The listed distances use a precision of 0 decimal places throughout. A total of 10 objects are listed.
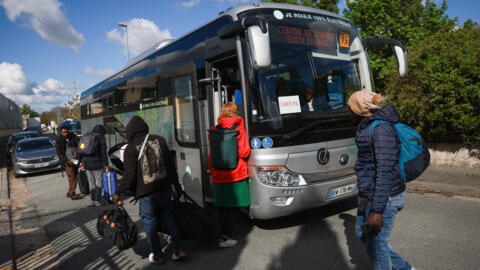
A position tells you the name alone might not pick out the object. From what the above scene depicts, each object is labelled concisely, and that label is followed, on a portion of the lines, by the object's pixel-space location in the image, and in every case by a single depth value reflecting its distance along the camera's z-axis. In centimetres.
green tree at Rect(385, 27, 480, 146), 809
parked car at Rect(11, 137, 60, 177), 1272
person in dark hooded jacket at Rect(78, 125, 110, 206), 691
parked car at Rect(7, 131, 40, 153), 1794
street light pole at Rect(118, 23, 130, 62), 2383
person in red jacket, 421
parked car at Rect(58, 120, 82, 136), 2447
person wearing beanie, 245
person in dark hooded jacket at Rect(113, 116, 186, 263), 380
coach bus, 426
